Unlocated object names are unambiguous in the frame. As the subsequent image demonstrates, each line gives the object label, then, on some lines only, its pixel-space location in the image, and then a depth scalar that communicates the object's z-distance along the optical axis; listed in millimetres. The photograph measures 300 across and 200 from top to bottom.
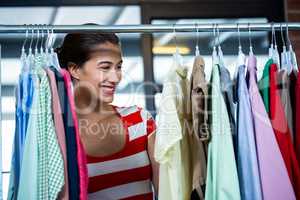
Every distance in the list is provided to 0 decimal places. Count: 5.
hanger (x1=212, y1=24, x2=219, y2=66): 1371
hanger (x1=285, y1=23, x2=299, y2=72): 1390
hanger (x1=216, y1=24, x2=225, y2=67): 1362
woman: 1609
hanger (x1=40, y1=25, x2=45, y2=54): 1363
